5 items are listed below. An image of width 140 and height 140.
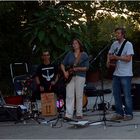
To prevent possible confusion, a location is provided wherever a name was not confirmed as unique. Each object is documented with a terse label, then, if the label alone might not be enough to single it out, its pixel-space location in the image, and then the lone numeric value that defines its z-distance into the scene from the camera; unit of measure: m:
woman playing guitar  10.04
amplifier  10.28
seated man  10.98
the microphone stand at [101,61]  9.48
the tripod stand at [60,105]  10.73
